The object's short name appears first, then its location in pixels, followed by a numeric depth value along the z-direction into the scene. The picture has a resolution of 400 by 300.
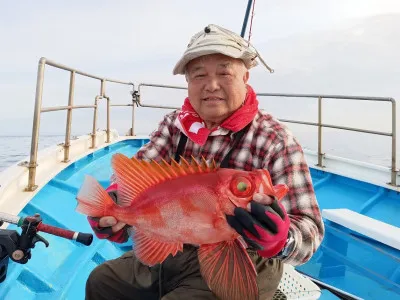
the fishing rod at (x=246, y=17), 4.65
